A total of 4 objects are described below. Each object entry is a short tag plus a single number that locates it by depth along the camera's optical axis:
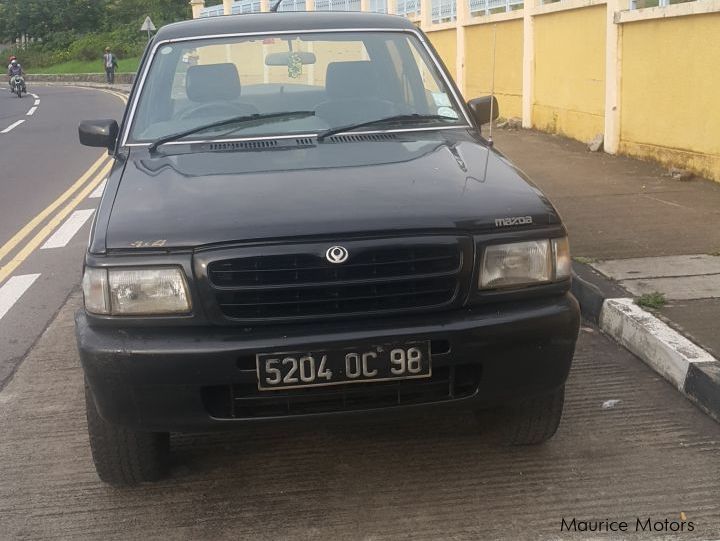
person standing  53.19
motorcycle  42.88
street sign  45.53
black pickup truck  3.32
